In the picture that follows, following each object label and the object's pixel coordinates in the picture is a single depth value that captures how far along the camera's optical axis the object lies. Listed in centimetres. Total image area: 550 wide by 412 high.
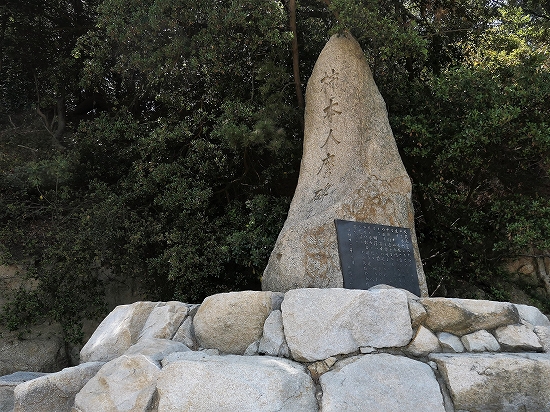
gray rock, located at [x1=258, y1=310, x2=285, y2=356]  363
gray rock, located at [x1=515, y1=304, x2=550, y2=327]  373
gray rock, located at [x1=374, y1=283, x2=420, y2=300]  371
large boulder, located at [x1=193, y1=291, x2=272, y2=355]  381
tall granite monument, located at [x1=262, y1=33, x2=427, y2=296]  460
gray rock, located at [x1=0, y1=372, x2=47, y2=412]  451
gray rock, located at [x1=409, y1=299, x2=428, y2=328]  358
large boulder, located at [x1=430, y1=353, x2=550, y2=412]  319
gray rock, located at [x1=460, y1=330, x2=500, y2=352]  352
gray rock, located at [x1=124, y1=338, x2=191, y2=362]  357
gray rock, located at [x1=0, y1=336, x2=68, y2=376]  658
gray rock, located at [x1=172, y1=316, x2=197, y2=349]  398
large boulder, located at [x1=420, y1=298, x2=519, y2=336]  360
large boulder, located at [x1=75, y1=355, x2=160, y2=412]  331
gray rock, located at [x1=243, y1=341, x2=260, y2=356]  372
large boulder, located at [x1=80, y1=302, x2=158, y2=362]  420
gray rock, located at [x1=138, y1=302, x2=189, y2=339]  403
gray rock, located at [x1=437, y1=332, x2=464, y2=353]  352
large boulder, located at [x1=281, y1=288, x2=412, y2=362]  348
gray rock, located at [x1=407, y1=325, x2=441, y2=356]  348
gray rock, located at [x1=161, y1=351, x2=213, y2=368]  338
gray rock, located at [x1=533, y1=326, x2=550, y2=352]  357
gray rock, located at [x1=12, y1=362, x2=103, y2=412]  361
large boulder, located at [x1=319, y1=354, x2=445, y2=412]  314
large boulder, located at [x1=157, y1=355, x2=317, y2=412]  312
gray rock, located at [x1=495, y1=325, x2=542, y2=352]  355
